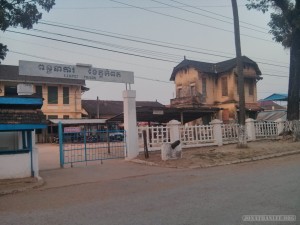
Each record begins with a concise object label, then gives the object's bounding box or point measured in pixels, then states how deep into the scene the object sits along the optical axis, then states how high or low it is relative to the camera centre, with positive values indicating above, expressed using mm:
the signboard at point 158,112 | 21103 +1724
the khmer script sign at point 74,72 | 14423 +3170
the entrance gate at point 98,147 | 17145 -372
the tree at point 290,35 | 22562 +6640
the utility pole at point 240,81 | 18219 +2896
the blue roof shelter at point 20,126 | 11688 +666
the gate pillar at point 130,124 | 16750 +840
